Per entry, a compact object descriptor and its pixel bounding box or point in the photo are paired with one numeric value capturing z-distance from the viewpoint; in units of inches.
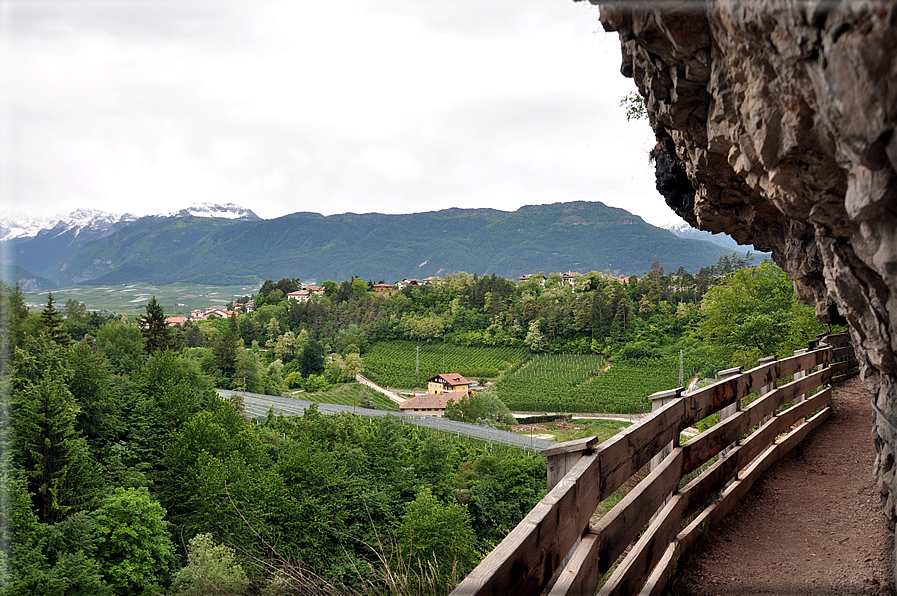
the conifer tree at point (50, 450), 841.5
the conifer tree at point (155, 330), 1676.9
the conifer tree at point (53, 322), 1344.7
